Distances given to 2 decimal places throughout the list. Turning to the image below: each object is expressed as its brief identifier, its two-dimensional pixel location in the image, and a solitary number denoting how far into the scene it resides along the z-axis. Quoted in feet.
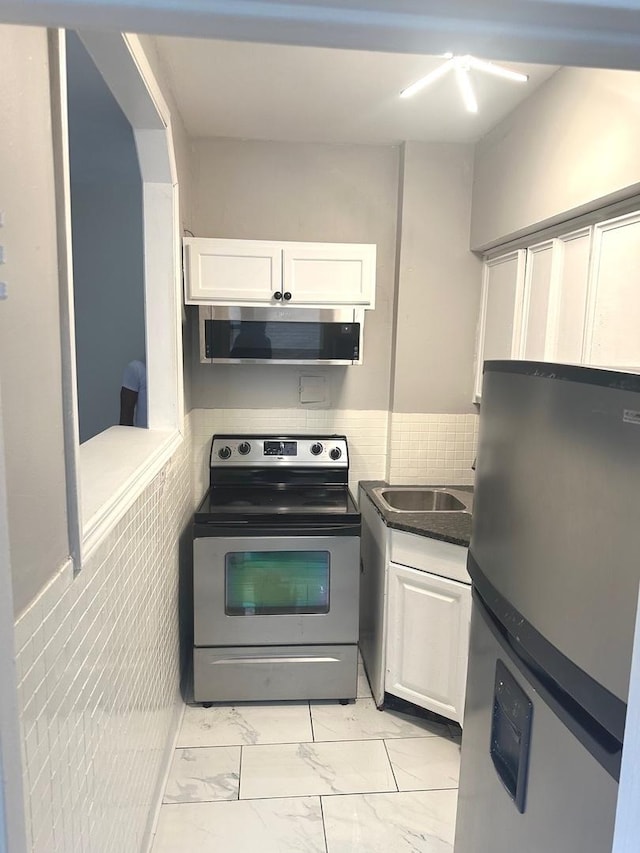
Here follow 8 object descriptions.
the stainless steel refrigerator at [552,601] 2.56
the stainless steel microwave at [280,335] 8.14
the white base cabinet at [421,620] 7.22
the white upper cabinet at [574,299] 5.41
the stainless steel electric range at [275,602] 7.88
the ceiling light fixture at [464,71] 5.85
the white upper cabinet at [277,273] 8.00
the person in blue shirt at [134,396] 8.28
